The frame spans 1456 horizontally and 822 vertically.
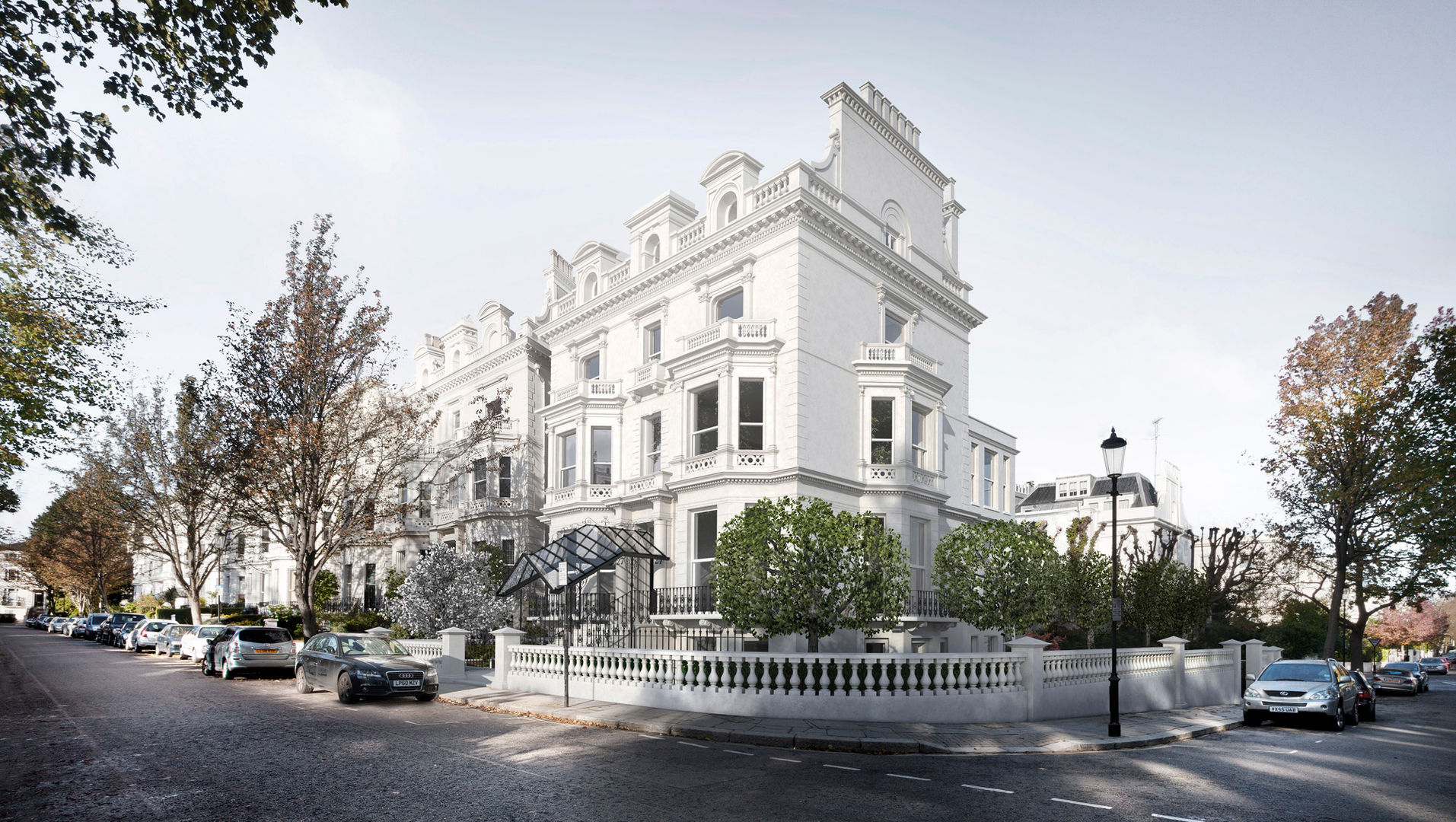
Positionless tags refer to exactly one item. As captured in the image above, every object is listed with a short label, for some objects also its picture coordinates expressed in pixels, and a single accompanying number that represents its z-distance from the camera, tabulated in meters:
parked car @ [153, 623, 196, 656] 36.01
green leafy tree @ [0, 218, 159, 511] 18.28
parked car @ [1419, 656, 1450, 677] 59.22
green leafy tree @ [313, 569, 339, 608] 45.19
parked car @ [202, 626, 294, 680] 24.67
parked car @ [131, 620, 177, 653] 40.12
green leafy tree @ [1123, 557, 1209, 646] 27.80
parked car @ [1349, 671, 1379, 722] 21.16
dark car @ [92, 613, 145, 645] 47.56
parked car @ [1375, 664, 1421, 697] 36.34
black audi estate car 18.05
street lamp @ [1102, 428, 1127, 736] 15.62
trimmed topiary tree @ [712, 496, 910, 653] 16.92
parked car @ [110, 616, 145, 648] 43.54
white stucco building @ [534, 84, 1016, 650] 25.00
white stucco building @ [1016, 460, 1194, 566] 57.25
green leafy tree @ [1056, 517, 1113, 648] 24.95
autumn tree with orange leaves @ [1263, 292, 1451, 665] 31.64
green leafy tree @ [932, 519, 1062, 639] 21.48
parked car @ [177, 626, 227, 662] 31.64
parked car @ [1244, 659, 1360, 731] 18.08
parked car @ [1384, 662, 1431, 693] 38.53
